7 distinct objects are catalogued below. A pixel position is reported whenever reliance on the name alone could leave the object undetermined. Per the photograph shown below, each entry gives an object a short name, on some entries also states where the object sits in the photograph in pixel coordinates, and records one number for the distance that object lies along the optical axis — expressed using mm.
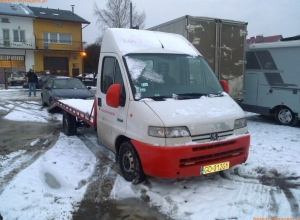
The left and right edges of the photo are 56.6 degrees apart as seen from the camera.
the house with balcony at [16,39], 36062
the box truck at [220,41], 8047
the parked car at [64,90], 11422
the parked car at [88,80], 29239
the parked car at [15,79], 32812
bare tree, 34375
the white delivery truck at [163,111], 4125
